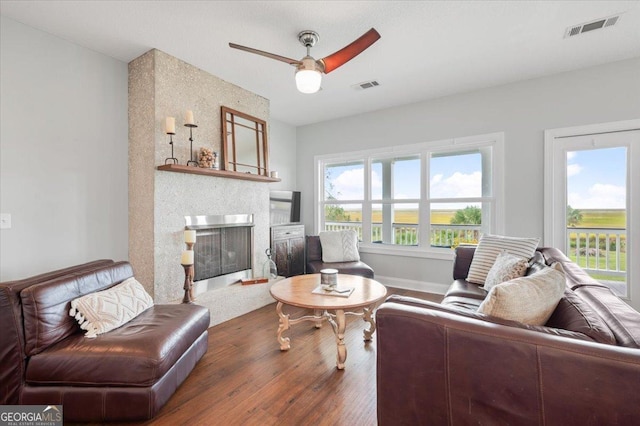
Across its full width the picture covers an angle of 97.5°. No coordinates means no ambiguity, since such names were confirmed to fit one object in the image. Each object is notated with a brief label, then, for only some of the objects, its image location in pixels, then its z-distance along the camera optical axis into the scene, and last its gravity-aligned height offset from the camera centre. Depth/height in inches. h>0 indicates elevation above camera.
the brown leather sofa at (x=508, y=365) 35.1 -22.1
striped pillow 101.0 -15.2
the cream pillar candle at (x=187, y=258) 101.7 -16.8
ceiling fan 78.4 +44.2
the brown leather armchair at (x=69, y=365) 60.0 -33.1
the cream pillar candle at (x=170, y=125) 103.8 +32.1
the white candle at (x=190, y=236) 106.8 -9.3
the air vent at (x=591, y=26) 90.2 +61.1
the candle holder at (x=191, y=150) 115.5 +26.0
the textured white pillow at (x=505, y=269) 84.7 -18.5
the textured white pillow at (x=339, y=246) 159.8 -20.1
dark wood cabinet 163.2 -22.6
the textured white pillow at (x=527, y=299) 48.4 -15.7
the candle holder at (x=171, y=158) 109.9 +21.2
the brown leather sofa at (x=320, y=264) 143.3 -29.0
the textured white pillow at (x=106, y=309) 68.4 -24.7
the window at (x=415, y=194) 147.9 +10.1
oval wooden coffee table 82.7 -27.1
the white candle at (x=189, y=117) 109.7 +37.0
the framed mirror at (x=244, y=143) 133.1 +34.8
